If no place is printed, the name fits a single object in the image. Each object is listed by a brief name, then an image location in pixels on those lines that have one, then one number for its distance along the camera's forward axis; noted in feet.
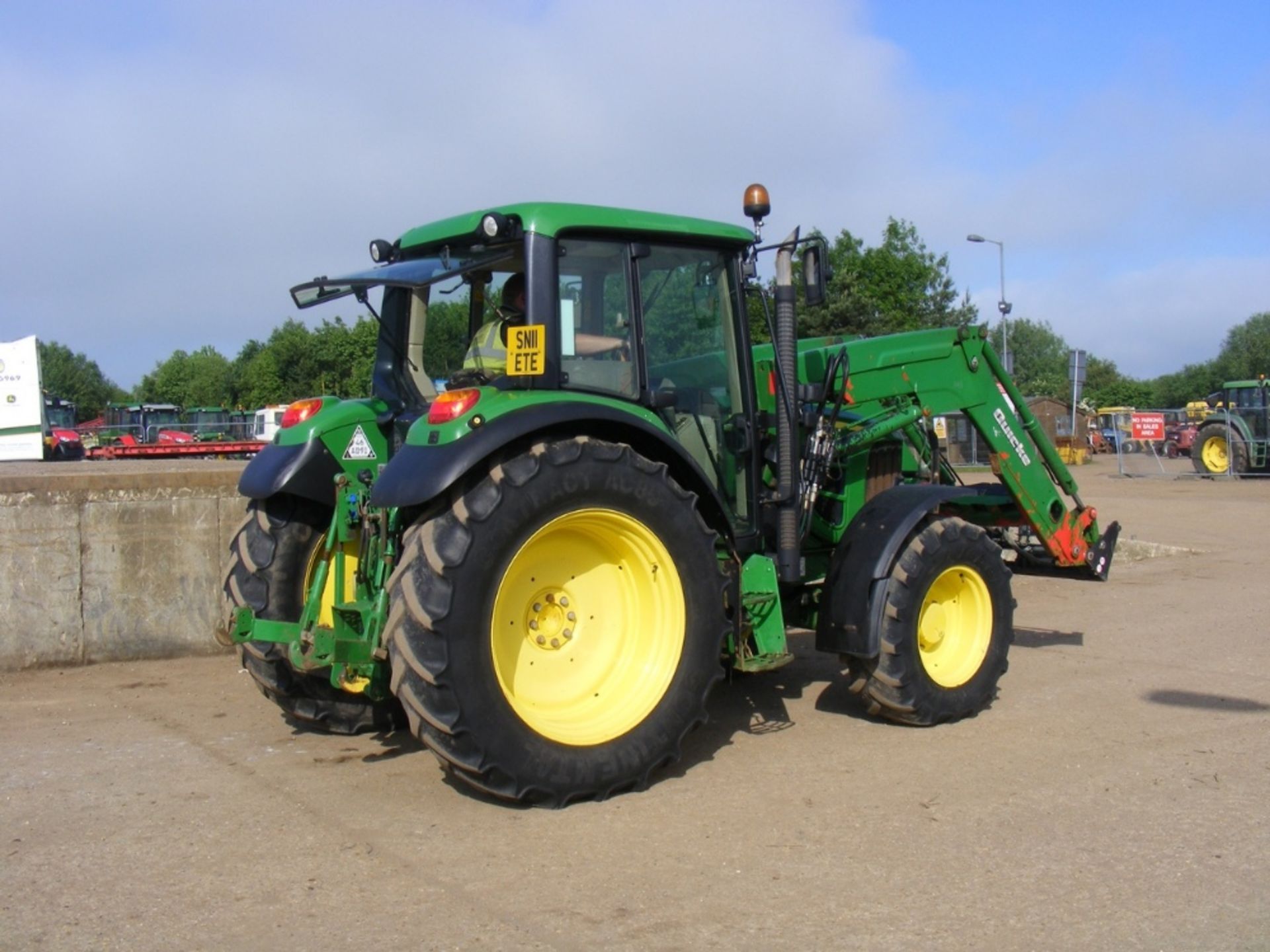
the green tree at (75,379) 249.75
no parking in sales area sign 99.25
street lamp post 116.56
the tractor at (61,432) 90.02
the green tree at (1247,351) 309.63
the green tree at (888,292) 111.14
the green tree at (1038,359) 297.74
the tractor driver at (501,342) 18.24
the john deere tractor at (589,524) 15.75
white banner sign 77.00
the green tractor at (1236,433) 91.09
